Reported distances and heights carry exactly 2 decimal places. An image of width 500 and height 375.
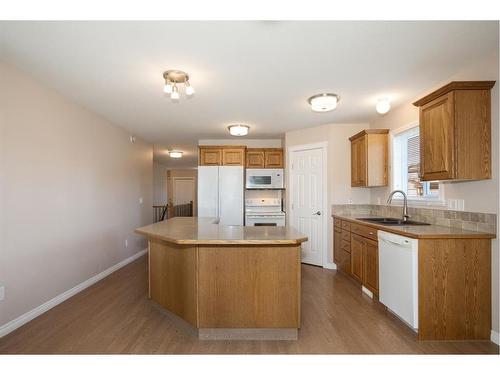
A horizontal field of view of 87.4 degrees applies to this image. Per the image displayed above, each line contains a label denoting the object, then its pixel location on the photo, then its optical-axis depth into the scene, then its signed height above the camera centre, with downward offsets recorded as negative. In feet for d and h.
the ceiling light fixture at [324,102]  9.72 +3.27
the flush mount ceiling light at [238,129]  13.61 +3.13
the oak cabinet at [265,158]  17.25 +2.05
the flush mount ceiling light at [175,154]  21.27 +2.91
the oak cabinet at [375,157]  12.33 +1.49
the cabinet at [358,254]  9.80 -2.82
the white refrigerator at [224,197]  16.52 -0.50
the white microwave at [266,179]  16.89 +0.65
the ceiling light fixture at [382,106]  10.12 +3.20
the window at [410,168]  10.12 +0.87
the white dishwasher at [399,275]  7.30 -2.66
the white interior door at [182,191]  34.76 -0.23
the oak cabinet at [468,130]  7.19 +1.63
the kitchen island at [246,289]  7.25 -2.79
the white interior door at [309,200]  14.61 -0.63
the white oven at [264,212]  16.49 -1.50
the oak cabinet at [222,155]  16.83 +2.20
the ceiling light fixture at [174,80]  7.86 +3.47
